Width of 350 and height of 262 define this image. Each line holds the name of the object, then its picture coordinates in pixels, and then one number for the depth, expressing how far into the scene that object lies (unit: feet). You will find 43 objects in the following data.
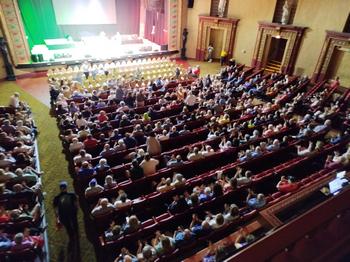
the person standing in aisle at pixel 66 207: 14.58
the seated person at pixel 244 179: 17.60
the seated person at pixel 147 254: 12.79
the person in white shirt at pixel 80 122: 24.30
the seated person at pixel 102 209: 14.79
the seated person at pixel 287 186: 17.06
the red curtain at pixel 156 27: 58.29
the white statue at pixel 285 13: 42.16
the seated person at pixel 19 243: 13.04
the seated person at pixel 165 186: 17.02
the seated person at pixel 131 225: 14.07
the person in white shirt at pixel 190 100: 29.94
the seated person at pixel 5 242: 12.93
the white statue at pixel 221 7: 50.62
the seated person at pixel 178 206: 15.49
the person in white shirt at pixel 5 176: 16.89
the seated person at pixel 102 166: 18.52
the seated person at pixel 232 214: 14.96
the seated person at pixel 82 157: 19.21
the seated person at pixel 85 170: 17.94
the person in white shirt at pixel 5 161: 18.53
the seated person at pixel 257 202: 15.94
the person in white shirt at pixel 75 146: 20.72
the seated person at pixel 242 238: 12.11
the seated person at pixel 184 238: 13.73
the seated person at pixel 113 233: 13.84
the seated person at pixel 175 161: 19.35
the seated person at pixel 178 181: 17.21
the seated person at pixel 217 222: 14.48
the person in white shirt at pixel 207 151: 20.57
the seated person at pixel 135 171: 17.87
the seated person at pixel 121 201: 15.45
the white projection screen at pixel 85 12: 54.19
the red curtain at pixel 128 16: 60.90
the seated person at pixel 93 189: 16.30
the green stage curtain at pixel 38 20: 49.78
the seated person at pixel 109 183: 16.88
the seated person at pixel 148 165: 18.40
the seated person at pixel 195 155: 20.01
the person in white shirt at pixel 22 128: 23.20
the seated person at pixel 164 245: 13.20
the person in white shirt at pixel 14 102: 27.68
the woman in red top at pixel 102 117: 25.95
